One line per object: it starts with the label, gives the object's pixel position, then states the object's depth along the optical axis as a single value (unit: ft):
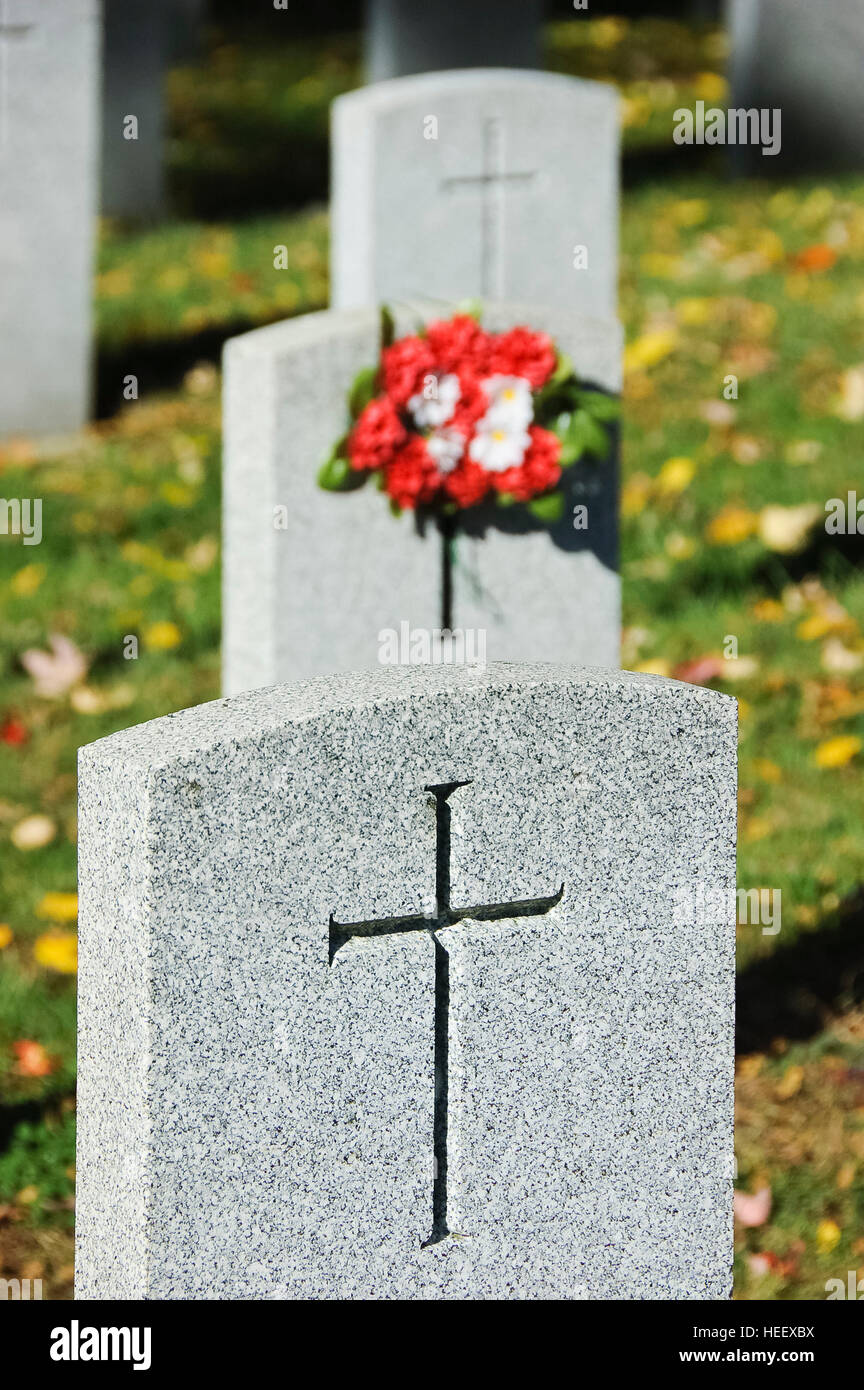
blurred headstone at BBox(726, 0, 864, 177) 29.99
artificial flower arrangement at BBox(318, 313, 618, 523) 12.33
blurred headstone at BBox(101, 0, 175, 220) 29.45
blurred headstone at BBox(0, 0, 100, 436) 21.77
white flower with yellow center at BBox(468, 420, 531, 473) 12.36
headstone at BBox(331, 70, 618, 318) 15.52
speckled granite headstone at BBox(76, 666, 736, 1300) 6.88
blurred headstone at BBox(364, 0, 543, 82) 29.50
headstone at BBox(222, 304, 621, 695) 12.23
